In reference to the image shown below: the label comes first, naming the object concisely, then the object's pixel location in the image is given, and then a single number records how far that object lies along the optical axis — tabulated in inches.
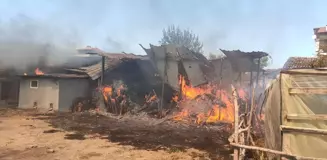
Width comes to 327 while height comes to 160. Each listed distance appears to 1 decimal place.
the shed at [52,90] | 777.7
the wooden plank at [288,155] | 193.5
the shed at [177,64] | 687.1
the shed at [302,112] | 208.6
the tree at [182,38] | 1920.5
